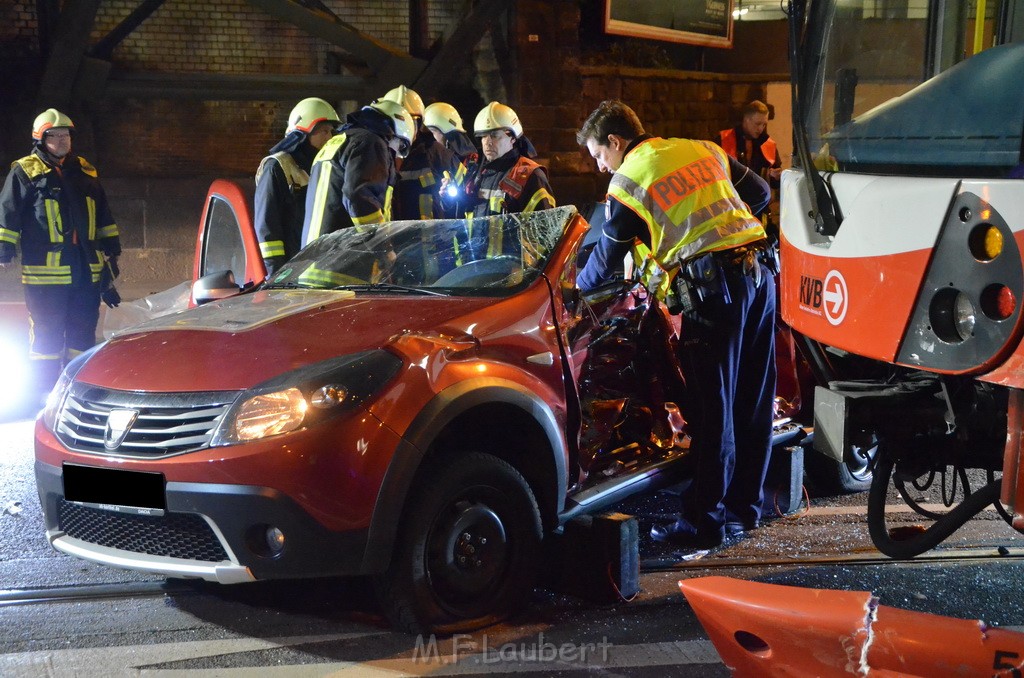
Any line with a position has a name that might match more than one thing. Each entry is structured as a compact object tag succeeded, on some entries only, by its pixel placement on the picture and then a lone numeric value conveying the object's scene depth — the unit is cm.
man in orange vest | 1034
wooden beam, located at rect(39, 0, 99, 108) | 1099
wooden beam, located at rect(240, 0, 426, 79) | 1183
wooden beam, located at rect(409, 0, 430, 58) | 1321
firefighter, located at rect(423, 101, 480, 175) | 872
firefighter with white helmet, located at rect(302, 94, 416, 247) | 614
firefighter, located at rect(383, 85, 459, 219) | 788
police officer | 477
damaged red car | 342
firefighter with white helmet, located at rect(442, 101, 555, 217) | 751
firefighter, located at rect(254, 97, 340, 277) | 646
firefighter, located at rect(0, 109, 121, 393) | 802
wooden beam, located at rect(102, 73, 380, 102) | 1204
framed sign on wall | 1354
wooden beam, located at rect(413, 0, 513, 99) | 1233
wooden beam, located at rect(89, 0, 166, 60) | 1175
